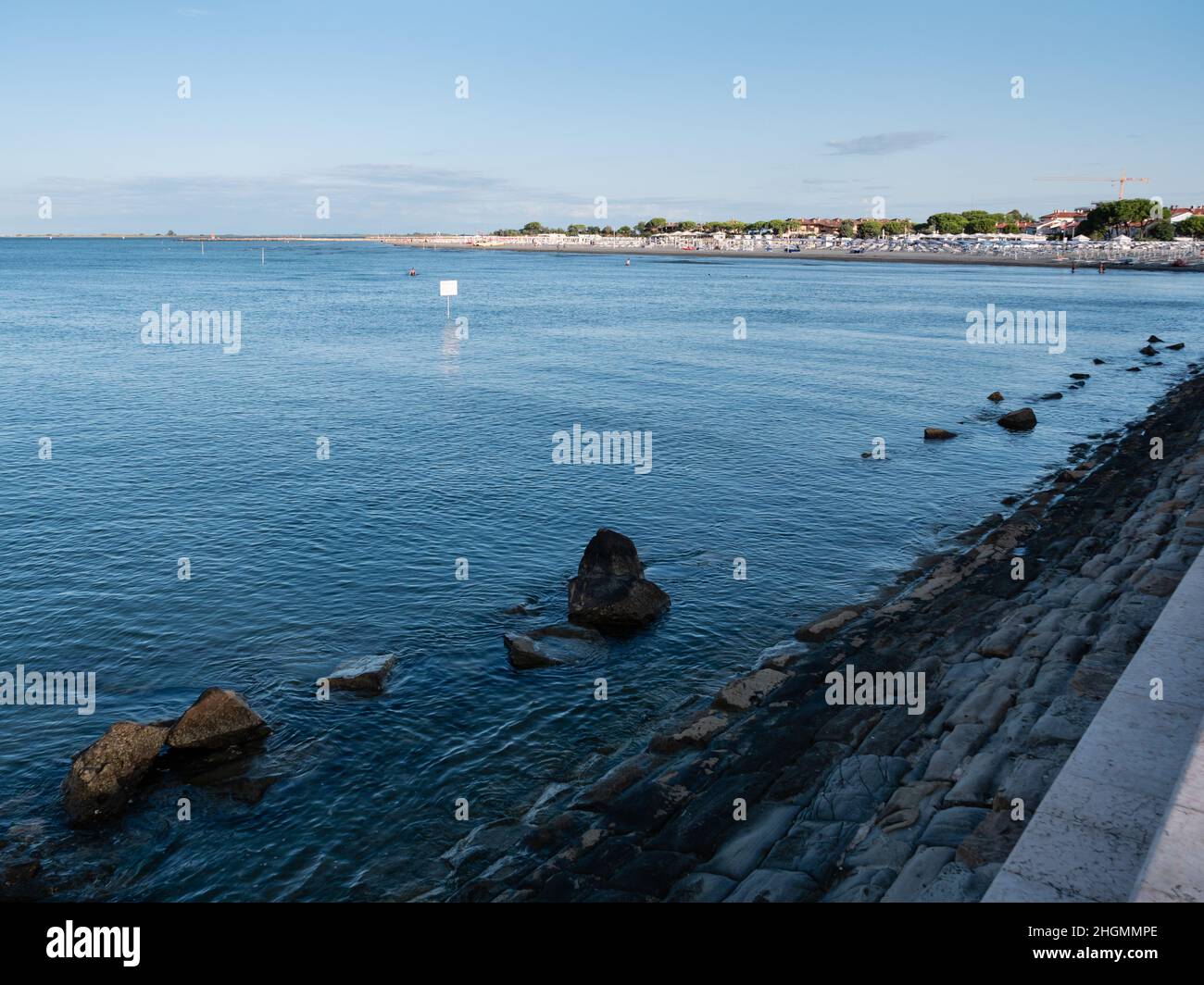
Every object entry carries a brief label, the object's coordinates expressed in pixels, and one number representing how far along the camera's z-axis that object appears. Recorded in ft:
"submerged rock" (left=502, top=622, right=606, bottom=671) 68.49
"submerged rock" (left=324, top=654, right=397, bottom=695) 64.28
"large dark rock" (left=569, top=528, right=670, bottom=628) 74.69
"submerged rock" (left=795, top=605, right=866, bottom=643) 72.59
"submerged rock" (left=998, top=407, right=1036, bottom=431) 150.61
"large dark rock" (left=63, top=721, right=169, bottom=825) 50.26
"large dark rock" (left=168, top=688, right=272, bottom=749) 55.67
